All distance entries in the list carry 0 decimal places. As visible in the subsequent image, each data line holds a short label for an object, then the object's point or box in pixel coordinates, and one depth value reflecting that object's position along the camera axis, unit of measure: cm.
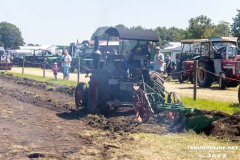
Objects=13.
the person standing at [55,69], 2023
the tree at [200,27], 5361
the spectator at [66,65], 2025
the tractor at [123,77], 944
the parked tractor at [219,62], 1650
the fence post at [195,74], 1174
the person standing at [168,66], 2408
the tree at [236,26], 4890
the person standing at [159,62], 1552
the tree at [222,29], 5566
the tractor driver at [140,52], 971
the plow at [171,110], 782
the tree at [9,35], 8356
